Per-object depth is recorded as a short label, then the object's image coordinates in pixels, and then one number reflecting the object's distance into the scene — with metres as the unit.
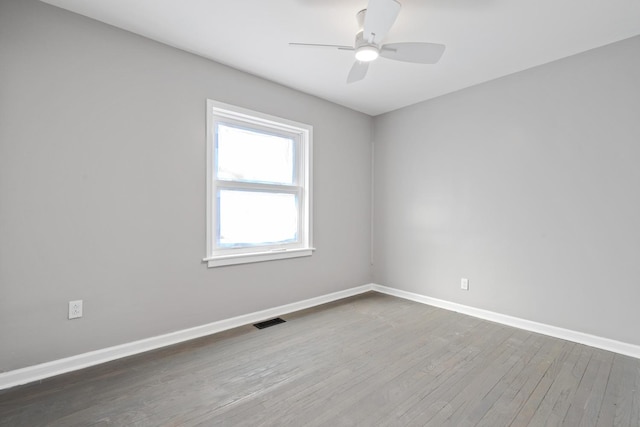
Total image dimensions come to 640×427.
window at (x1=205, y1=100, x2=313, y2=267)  2.86
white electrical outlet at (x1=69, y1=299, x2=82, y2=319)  2.09
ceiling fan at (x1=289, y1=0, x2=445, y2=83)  1.67
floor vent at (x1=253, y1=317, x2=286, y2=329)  2.91
